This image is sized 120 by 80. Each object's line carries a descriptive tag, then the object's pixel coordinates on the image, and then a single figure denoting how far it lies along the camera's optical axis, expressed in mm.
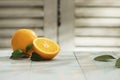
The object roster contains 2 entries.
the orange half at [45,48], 1368
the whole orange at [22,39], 1443
